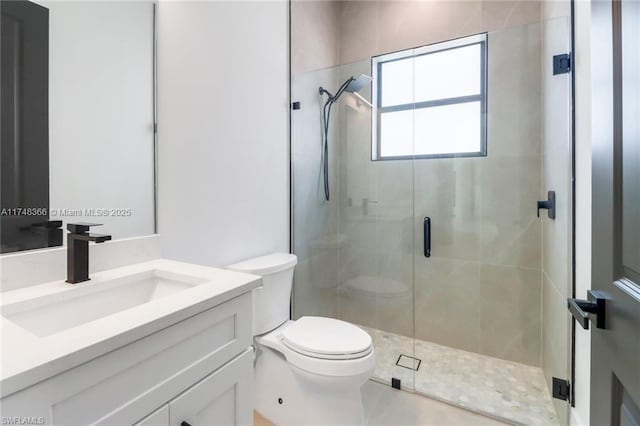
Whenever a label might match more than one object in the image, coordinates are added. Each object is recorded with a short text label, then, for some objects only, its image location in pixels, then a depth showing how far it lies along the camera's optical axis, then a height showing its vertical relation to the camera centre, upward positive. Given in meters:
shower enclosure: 1.88 +0.09
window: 2.15 +0.83
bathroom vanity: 0.50 -0.28
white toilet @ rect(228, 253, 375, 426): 1.30 -0.66
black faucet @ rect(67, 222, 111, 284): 0.89 -0.11
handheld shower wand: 2.31 +0.85
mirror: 0.85 +0.30
